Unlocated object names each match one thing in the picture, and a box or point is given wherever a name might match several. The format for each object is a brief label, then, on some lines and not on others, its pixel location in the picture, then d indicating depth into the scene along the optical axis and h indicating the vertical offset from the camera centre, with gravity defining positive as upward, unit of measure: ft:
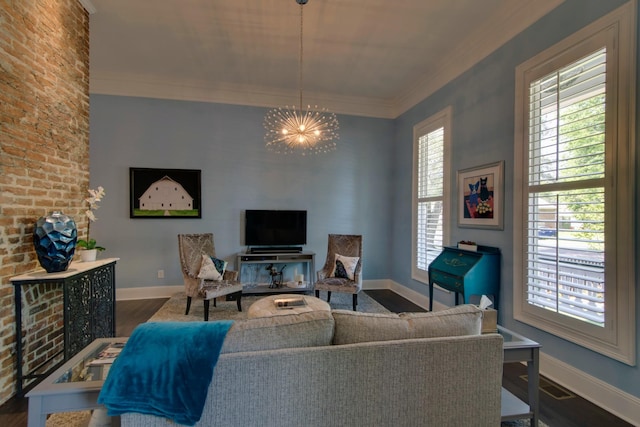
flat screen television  15.64 -0.76
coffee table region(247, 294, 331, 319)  8.67 -2.85
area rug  12.03 -4.19
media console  14.78 -3.04
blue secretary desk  9.68 -1.99
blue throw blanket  3.70 -2.08
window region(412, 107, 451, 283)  12.78 +1.18
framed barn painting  14.60 +1.01
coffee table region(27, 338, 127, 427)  4.07 -2.55
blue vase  7.10 -0.70
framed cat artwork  9.85 +0.67
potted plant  8.73 -0.95
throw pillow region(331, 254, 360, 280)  13.60 -2.45
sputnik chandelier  15.71 +4.45
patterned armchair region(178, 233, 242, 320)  11.64 -2.66
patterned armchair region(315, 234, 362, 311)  12.73 -2.57
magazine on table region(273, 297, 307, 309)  9.10 -2.79
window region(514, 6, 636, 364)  6.45 +0.65
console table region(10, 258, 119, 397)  7.03 -2.61
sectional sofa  3.98 -2.29
